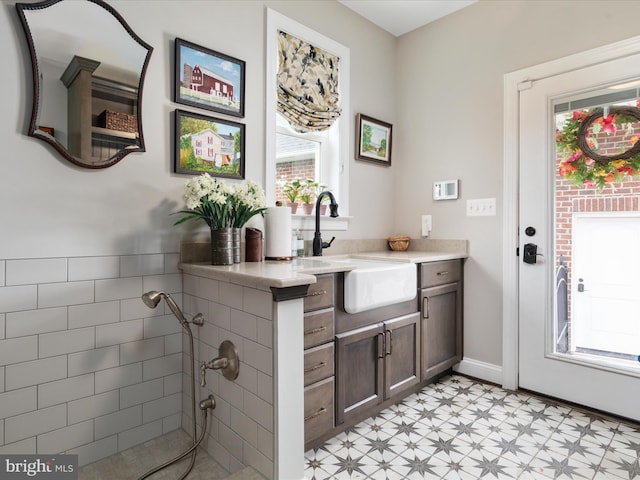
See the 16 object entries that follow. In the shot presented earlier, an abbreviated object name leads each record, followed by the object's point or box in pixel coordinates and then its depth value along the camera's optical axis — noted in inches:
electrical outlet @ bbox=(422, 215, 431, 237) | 121.4
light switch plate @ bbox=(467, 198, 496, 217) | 107.7
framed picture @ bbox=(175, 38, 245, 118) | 78.2
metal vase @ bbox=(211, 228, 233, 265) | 72.6
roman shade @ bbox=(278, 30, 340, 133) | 98.2
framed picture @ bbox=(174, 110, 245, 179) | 78.1
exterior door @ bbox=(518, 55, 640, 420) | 89.5
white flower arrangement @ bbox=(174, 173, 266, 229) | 70.5
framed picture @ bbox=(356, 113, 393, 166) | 117.0
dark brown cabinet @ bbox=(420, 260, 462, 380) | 99.0
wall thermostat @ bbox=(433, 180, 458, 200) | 115.0
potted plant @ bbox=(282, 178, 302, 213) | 102.4
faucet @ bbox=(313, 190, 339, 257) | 97.5
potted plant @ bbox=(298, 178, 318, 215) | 103.5
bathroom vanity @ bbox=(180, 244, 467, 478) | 57.1
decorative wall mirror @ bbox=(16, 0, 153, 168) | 61.9
